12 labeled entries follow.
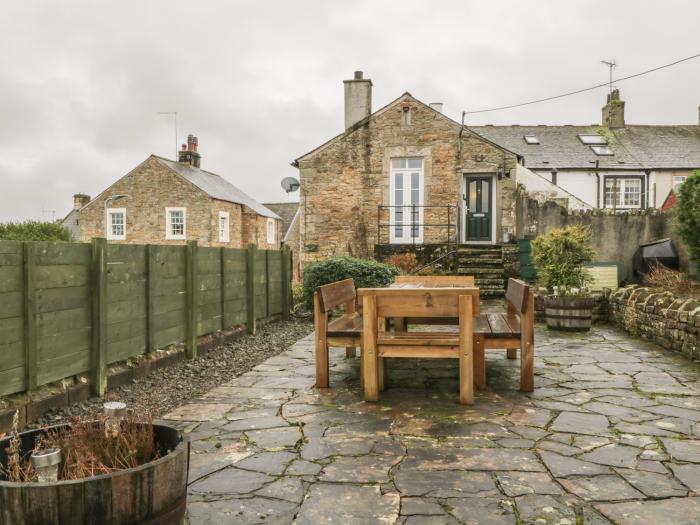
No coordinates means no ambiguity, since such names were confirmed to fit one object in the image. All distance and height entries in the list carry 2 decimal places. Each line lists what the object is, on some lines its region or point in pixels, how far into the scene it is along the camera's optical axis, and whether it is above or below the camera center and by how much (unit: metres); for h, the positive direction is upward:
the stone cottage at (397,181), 17.97 +2.11
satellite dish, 23.34 +2.62
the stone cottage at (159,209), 29.06 +2.00
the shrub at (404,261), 16.31 -0.41
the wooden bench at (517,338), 5.27 -0.87
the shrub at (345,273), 11.66 -0.54
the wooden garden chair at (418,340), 4.98 -0.73
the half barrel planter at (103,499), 1.93 -0.87
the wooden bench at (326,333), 5.54 -0.83
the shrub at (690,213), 9.10 +0.52
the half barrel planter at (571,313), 9.50 -1.12
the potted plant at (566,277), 9.54 -0.53
